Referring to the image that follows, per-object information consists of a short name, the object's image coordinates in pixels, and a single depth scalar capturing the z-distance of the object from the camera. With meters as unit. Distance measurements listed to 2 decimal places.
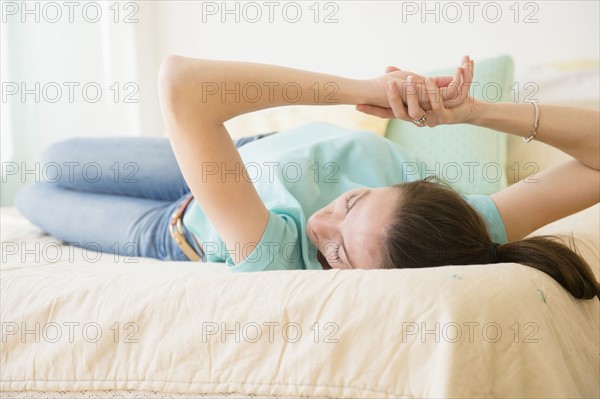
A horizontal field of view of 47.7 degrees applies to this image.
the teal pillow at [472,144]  1.90
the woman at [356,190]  1.02
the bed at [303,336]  0.71
